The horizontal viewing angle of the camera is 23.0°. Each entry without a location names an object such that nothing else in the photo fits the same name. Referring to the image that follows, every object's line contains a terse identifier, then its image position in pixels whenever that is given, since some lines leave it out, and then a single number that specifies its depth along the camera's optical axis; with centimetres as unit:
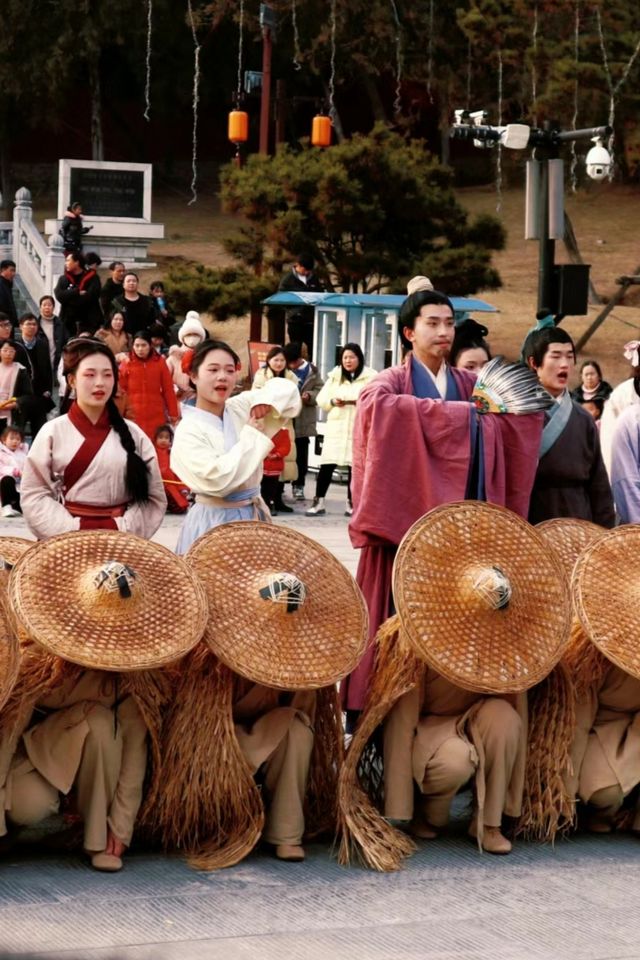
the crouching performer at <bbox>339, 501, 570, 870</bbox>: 467
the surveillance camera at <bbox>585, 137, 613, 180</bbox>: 1912
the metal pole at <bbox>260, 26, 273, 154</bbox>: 2270
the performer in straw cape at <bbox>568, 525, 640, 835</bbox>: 490
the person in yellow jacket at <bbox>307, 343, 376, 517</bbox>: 1336
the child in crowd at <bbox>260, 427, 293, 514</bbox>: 1294
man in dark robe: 588
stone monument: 2756
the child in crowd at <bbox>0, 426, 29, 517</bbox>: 1242
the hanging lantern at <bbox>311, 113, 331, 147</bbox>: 2261
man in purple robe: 528
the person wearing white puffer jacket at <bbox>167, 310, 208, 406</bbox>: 1298
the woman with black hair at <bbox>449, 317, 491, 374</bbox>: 637
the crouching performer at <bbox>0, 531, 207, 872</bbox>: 443
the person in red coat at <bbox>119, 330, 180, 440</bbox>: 1342
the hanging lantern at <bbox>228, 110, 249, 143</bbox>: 2280
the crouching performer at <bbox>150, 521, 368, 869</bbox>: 459
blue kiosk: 1656
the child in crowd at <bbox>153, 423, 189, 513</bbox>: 1288
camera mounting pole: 1368
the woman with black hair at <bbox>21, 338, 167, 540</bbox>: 543
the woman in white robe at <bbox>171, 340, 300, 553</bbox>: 555
